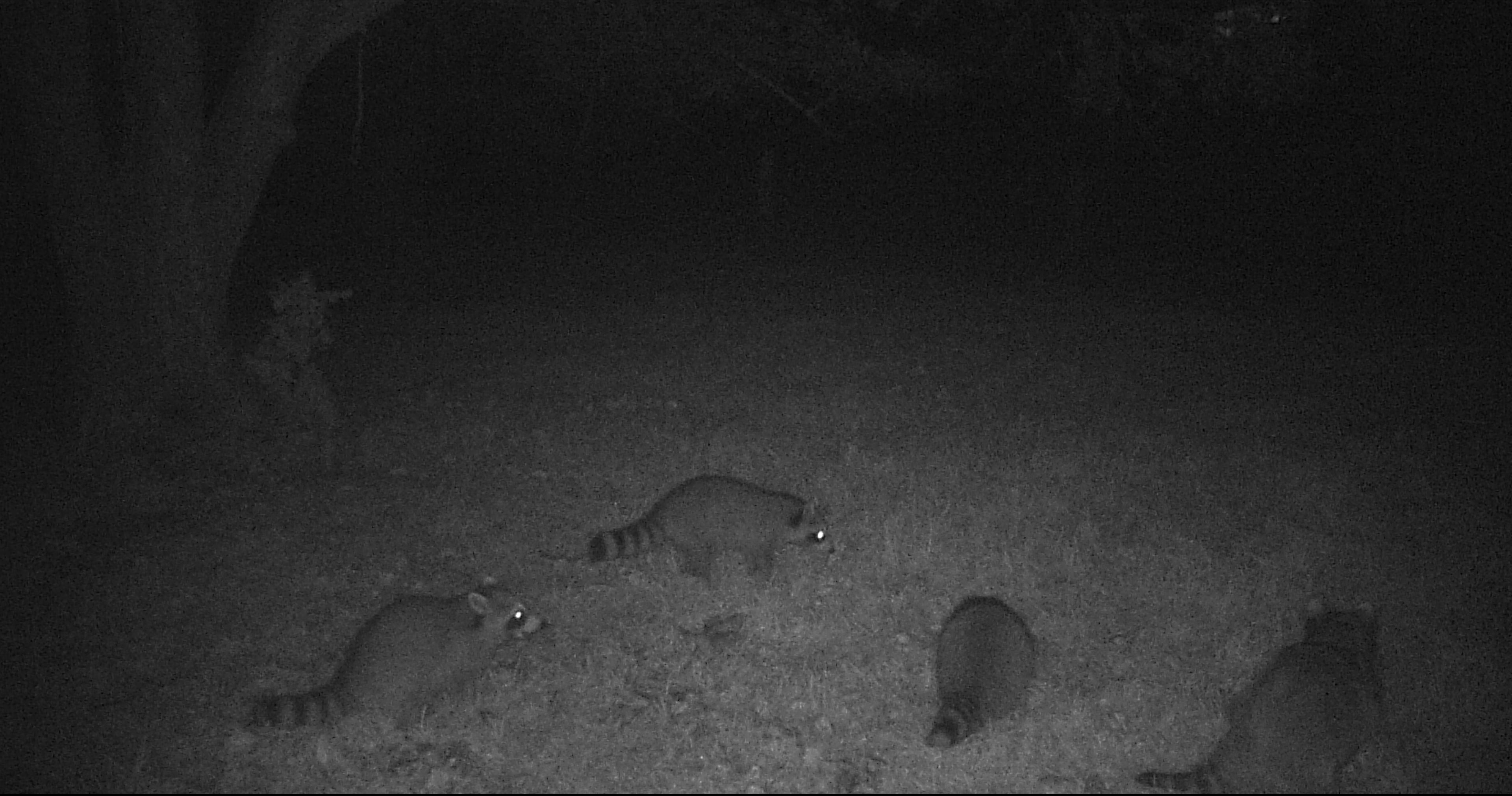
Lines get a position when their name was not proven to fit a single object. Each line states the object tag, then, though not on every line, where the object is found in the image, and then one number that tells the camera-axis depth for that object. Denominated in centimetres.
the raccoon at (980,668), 534
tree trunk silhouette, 916
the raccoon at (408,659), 549
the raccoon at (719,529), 730
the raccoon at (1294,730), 505
